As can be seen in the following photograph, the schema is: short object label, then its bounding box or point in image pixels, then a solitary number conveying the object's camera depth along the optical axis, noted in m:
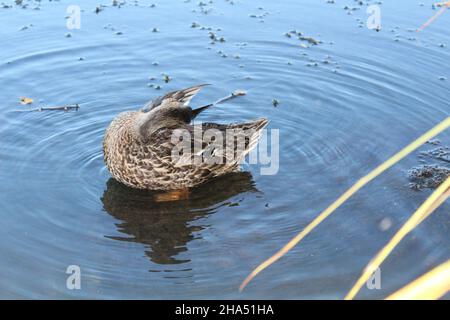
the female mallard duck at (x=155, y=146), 5.41
